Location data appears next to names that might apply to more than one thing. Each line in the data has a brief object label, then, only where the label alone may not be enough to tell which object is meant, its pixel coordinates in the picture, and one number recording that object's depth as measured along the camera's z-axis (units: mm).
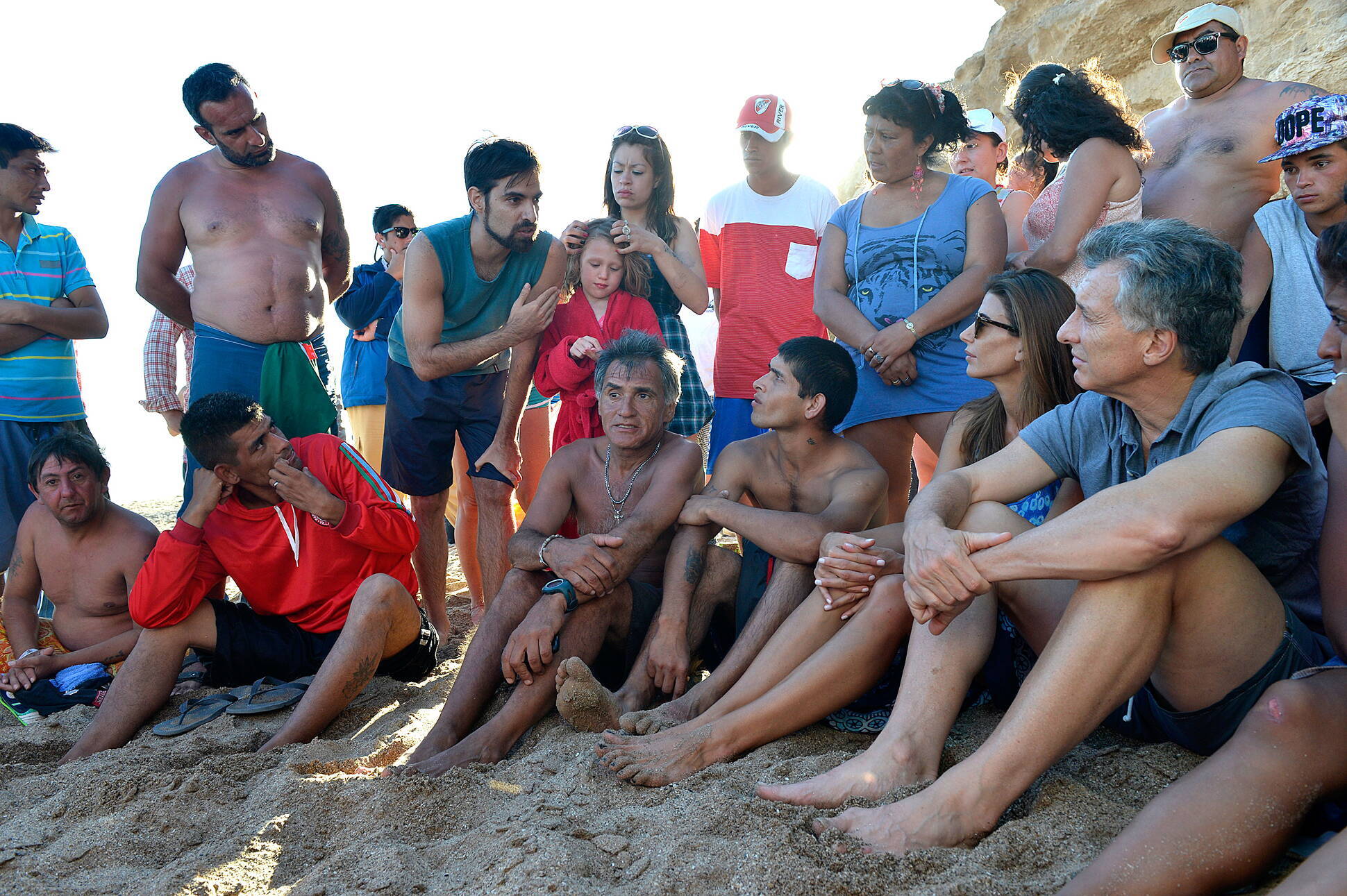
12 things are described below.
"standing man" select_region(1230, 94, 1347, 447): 3053
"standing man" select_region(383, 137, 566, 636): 4020
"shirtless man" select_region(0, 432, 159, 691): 3752
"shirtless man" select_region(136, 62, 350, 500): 4012
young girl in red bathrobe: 3947
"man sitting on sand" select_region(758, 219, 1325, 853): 1877
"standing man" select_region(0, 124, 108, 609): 4363
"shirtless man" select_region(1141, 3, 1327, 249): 3533
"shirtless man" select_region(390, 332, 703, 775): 2967
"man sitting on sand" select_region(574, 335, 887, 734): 2918
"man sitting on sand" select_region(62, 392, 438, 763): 3264
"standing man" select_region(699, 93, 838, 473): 4242
